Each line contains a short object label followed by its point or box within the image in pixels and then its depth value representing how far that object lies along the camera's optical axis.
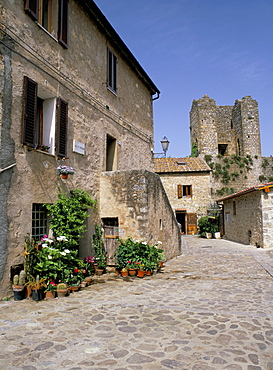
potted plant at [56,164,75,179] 7.05
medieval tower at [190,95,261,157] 29.09
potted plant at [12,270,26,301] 5.54
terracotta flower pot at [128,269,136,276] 7.93
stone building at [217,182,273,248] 13.72
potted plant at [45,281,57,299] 5.79
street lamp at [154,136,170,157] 11.95
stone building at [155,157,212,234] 25.33
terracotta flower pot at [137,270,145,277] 7.83
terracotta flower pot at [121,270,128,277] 7.91
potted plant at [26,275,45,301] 5.59
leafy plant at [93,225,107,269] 8.52
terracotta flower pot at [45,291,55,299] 5.79
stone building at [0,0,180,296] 5.86
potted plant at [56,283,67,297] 5.88
